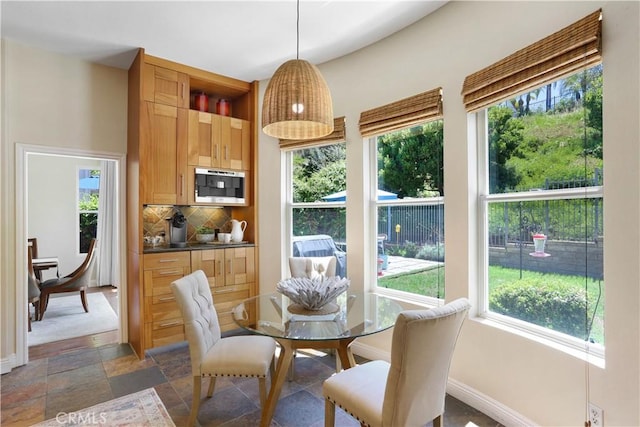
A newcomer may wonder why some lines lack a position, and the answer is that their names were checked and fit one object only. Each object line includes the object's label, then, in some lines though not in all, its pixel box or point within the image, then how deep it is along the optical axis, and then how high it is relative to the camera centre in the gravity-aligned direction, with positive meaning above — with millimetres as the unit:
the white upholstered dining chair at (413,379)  1300 -728
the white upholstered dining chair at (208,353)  1900 -864
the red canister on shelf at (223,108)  3777 +1299
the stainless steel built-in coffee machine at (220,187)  3451 +326
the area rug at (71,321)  3529 -1321
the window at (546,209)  1703 +29
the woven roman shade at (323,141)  3082 +776
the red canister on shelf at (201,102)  3629 +1316
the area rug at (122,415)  2027 -1336
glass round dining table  1766 -661
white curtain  5820 -227
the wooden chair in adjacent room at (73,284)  4004 -882
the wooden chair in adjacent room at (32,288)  3543 -822
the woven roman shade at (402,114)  2414 +837
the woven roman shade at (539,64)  1583 +858
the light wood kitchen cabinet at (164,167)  3053 +495
